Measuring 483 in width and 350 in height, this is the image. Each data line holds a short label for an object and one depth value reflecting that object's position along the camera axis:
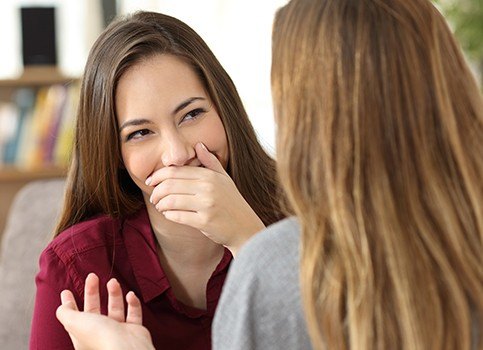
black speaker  4.46
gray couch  2.49
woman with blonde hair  1.25
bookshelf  4.31
